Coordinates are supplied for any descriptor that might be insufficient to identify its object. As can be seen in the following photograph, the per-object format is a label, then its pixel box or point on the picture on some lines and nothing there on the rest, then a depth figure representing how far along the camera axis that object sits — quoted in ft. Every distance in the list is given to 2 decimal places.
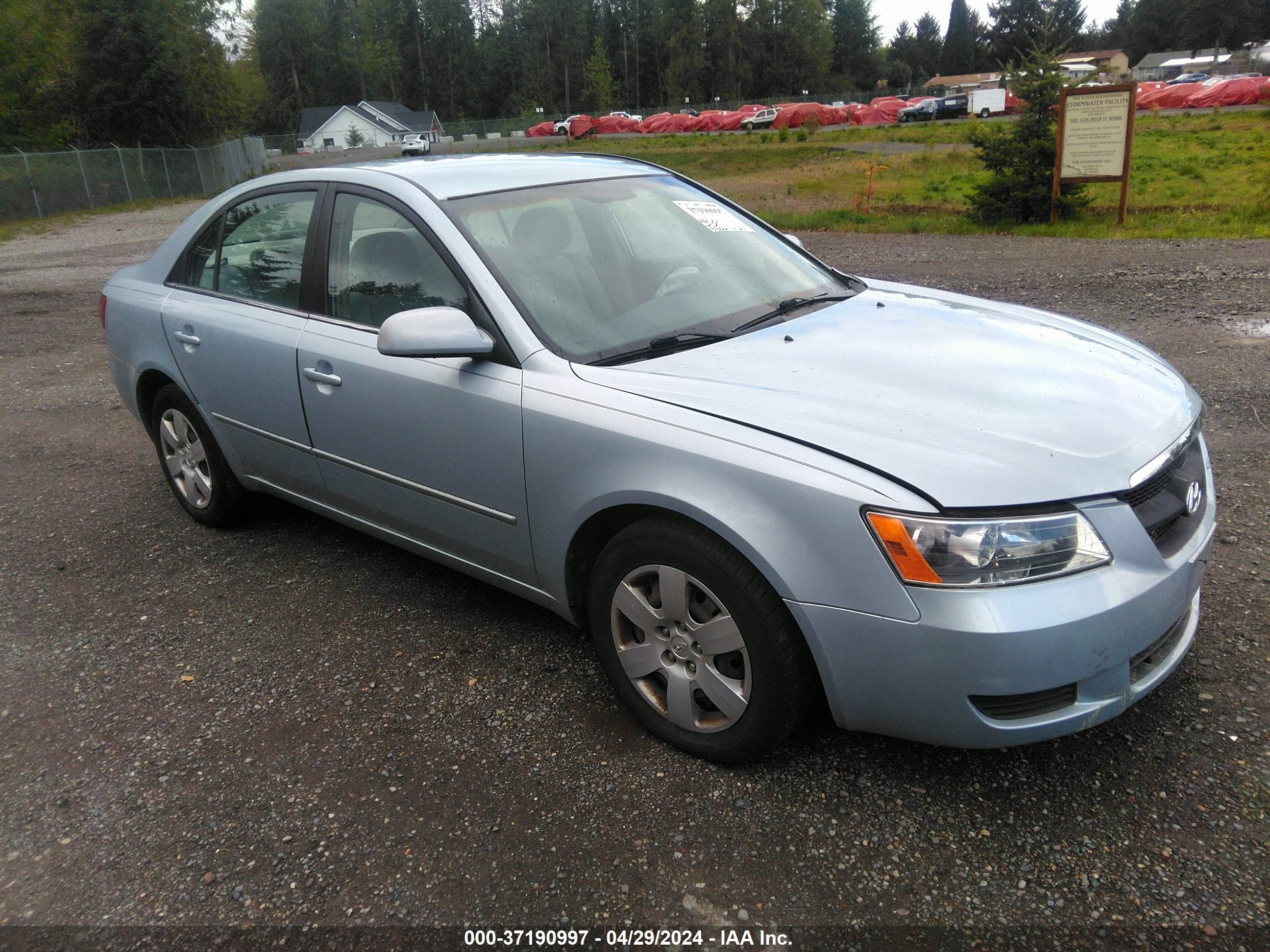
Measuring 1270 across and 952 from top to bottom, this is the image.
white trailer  167.63
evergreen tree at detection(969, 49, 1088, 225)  40.81
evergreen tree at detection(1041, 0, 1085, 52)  323.16
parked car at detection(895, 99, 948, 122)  175.63
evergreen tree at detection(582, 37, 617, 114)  324.80
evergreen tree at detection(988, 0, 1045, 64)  331.16
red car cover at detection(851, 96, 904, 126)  183.62
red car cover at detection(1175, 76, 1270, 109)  138.72
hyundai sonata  7.33
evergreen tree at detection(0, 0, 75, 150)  112.37
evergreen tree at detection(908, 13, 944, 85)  413.39
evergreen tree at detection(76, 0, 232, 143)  116.26
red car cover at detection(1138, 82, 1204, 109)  143.13
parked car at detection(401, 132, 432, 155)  171.53
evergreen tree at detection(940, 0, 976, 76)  390.42
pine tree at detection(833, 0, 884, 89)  384.47
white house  290.76
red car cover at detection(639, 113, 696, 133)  208.64
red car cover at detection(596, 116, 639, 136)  215.51
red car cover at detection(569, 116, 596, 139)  202.80
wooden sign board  37.93
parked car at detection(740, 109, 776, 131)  196.42
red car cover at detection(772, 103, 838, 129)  184.14
